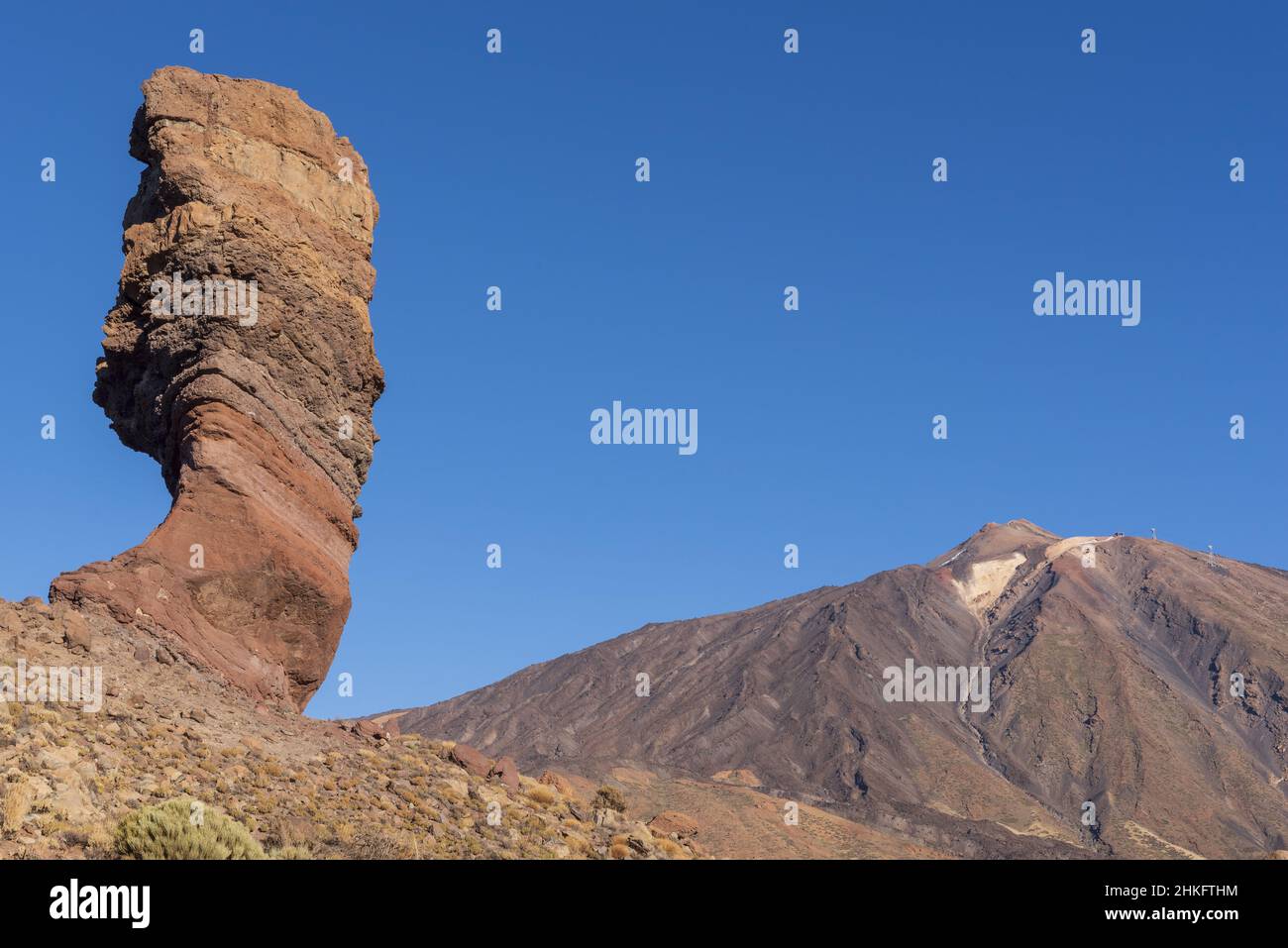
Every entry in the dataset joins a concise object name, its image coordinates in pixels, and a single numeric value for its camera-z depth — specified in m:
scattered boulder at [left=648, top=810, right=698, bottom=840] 26.80
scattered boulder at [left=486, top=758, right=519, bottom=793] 22.95
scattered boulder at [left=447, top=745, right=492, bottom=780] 22.88
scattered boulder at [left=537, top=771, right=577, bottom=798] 24.86
